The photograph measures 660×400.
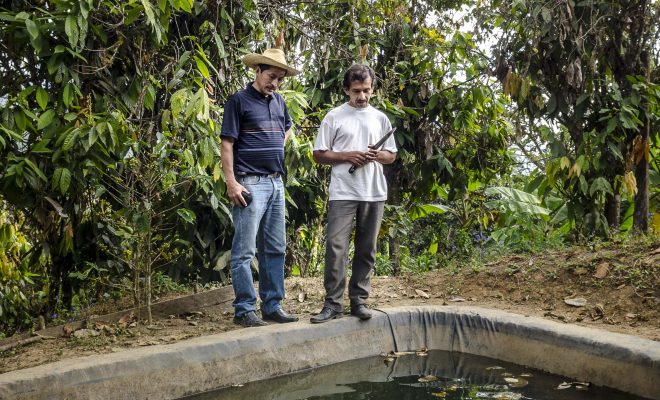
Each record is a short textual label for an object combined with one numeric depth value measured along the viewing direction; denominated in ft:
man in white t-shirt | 15.42
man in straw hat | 14.83
